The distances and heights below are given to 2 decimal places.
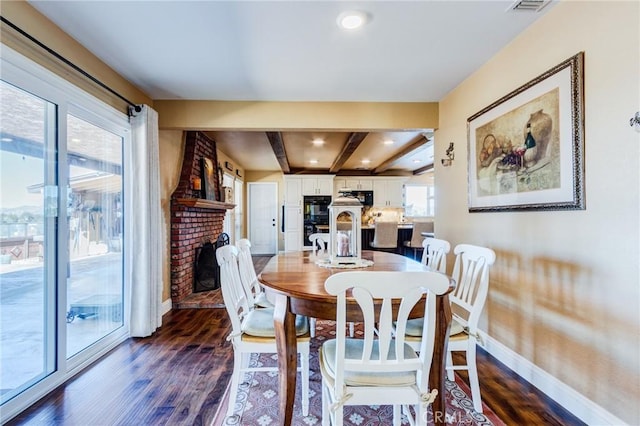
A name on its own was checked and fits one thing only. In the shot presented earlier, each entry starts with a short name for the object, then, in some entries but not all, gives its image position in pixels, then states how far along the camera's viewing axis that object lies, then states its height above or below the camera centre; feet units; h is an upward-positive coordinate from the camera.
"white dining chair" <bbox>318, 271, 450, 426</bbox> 3.60 -1.88
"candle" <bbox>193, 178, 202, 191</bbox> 12.68 +1.36
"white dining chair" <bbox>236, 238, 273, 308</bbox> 6.77 -1.50
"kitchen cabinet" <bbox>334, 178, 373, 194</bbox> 25.54 +2.72
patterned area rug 5.31 -3.75
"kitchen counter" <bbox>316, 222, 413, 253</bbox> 21.10 -1.41
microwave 25.39 +1.53
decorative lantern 6.61 -0.51
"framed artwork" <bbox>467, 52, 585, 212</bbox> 5.40 +1.51
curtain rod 5.34 +3.43
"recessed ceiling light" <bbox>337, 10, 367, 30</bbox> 5.84 +4.00
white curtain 8.79 -0.32
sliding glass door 5.48 -0.33
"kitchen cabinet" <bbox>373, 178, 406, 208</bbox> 25.52 +1.96
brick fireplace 11.53 -0.05
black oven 23.82 +0.14
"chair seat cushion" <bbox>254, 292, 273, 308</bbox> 7.01 -2.14
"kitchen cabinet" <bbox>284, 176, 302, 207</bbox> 24.08 +1.96
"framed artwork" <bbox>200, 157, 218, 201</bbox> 13.66 +1.84
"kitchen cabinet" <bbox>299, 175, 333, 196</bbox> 24.17 +2.46
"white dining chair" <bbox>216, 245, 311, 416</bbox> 5.41 -2.28
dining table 4.52 -1.73
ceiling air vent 5.55 +4.03
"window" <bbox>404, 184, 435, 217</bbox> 26.25 +1.29
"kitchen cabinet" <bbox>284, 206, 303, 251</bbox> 24.11 -0.76
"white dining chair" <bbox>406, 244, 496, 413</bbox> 5.37 -2.19
